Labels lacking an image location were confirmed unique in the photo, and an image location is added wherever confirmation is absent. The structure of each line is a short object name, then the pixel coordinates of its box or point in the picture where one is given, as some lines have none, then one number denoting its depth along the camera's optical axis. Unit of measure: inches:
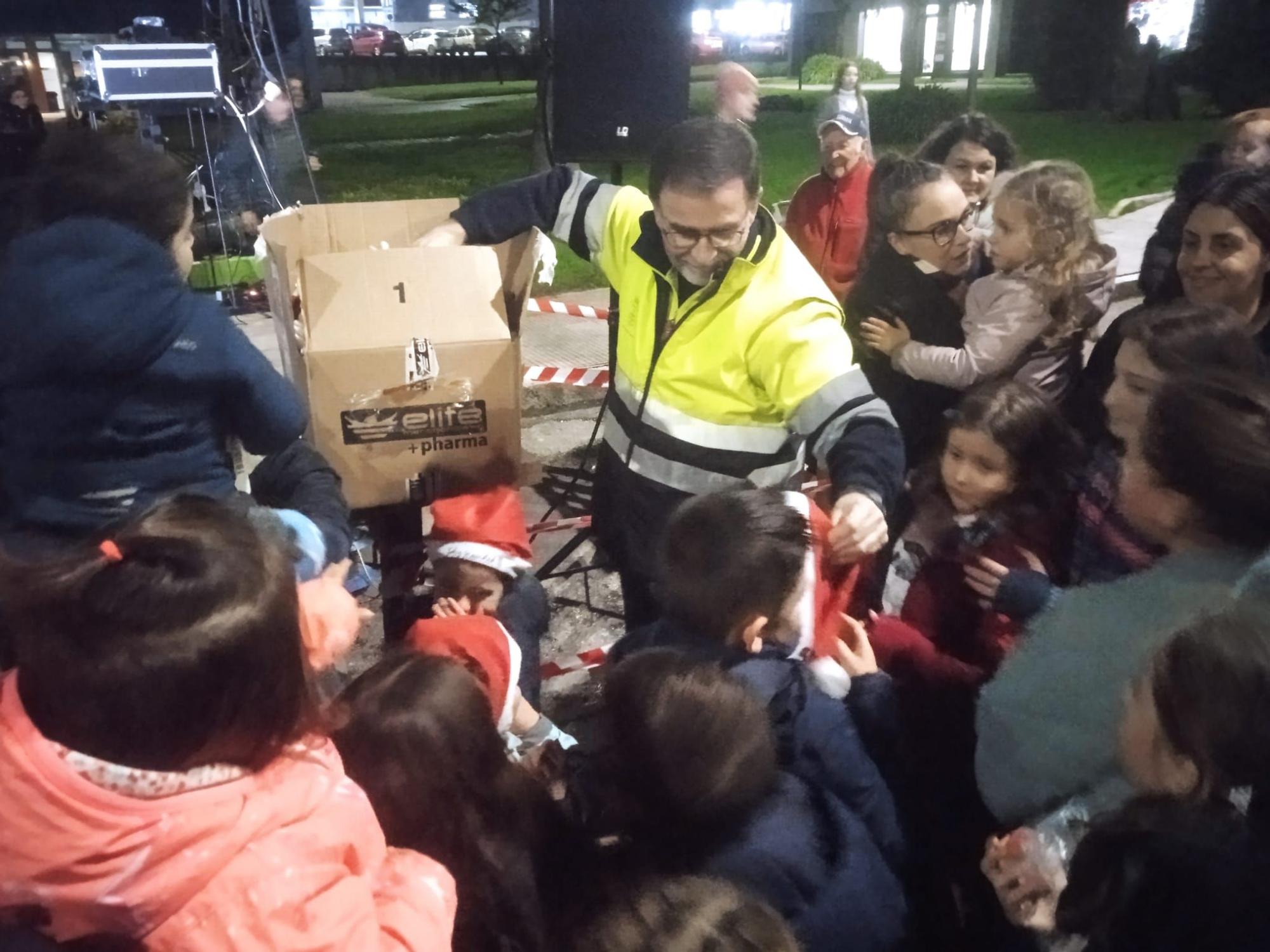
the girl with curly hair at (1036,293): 109.2
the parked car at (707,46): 1536.7
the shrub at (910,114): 707.4
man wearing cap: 188.2
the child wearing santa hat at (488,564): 99.8
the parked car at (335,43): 1421.0
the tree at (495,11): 1664.6
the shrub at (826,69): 1121.4
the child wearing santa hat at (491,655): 78.9
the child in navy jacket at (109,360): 65.7
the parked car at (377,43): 1529.3
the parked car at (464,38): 1679.4
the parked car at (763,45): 1678.2
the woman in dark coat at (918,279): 115.2
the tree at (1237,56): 823.1
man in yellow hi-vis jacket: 81.6
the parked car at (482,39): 1584.6
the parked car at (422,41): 1675.7
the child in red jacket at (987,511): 93.4
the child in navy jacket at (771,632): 66.6
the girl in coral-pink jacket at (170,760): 40.8
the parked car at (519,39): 1475.1
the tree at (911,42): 870.4
